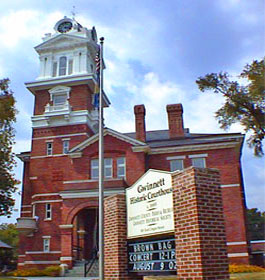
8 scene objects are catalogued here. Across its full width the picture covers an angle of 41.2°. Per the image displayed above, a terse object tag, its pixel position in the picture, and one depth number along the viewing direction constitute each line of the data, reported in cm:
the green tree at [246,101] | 2319
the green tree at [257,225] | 6919
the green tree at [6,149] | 2695
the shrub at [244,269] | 2089
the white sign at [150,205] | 847
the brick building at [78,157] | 2581
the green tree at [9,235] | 5734
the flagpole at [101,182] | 1005
